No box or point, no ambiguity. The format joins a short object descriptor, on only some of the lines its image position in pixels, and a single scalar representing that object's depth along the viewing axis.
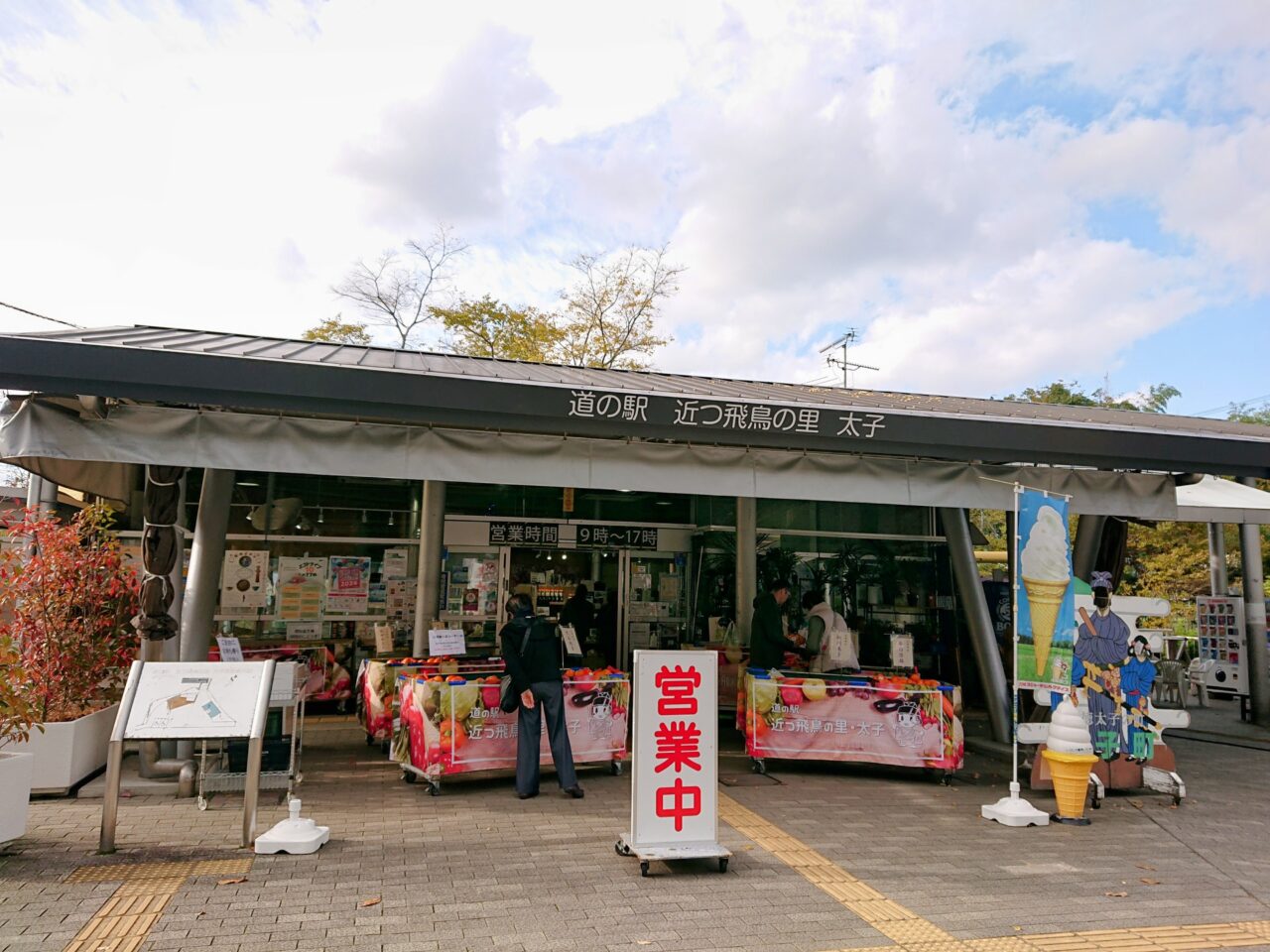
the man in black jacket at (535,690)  7.85
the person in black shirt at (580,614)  12.91
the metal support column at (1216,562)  16.80
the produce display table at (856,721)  8.93
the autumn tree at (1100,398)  35.44
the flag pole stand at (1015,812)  7.20
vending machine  15.41
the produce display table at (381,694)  9.44
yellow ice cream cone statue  7.34
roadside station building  6.86
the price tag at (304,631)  12.26
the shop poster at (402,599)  12.66
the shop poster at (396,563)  12.70
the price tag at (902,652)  10.18
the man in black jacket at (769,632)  9.80
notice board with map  5.94
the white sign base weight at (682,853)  5.53
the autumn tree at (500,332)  30.67
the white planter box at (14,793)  5.59
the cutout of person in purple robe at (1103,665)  8.36
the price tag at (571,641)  8.77
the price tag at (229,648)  8.79
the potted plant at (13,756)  5.61
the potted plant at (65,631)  7.33
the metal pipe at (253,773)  5.93
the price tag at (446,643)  9.18
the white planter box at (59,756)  7.27
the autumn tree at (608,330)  31.69
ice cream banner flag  7.61
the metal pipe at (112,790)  5.72
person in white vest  10.06
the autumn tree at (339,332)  29.73
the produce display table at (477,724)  7.98
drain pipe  7.70
